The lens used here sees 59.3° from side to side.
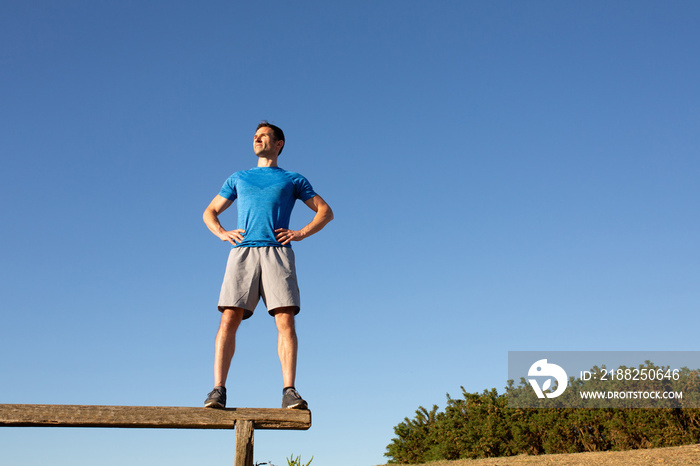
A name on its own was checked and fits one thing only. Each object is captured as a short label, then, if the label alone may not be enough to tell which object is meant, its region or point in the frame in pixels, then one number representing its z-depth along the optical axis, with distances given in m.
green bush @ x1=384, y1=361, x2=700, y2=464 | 24.20
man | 6.04
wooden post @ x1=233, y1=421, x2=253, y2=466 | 5.53
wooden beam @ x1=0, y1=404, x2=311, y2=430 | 5.43
